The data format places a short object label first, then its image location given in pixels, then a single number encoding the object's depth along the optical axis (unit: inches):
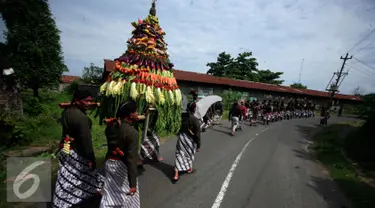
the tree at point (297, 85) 1849.4
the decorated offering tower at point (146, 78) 149.2
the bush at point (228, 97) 897.5
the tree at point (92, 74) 1309.1
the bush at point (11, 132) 247.1
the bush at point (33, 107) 437.4
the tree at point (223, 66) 1387.8
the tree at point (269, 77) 1509.4
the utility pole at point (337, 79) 1057.4
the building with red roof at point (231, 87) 869.8
